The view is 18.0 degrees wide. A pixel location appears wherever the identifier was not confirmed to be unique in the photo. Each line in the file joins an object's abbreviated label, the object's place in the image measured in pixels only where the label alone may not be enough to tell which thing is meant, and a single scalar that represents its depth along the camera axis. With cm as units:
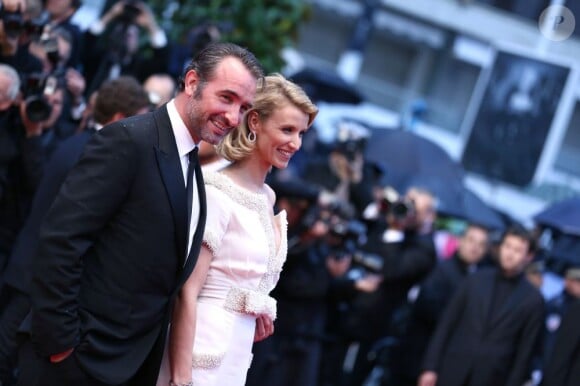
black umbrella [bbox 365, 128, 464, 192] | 2069
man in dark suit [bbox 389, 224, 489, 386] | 1543
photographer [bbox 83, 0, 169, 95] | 1408
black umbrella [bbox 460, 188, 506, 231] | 2486
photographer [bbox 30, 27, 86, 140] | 1155
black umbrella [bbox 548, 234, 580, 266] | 2023
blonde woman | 655
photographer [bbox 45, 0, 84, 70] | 1289
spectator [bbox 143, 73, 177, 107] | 1243
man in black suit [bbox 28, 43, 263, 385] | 584
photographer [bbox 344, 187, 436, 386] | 1535
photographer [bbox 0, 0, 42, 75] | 1043
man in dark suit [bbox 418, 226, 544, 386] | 1329
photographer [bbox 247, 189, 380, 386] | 1243
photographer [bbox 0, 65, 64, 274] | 1019
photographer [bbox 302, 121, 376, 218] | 1767
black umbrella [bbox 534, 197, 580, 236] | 2063
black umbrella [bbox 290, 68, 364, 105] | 2456
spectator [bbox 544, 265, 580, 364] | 1632
